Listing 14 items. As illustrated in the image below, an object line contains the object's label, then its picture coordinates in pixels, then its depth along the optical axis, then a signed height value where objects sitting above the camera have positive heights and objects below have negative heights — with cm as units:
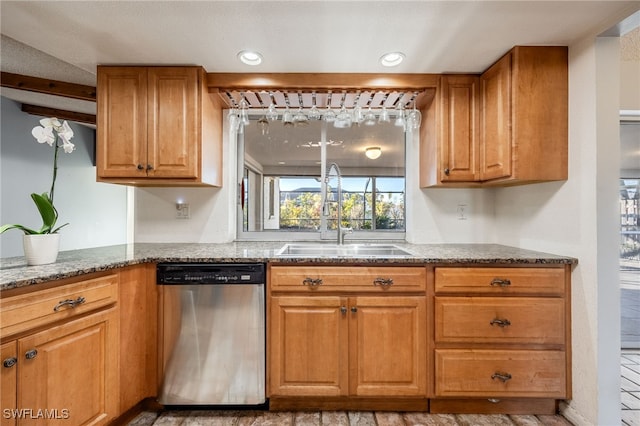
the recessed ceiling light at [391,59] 189 +101
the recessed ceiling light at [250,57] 189 +102
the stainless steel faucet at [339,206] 251 +8
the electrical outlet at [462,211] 253 +3
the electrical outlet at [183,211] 253 +3
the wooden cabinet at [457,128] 214 +62
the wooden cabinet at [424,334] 174 -69
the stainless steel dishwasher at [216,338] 176 -73
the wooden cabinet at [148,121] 206 +65
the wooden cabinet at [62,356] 118 -63
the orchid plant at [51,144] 153 +36
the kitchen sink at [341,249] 226 -27
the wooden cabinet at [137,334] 166 -69
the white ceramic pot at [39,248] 148 -16
